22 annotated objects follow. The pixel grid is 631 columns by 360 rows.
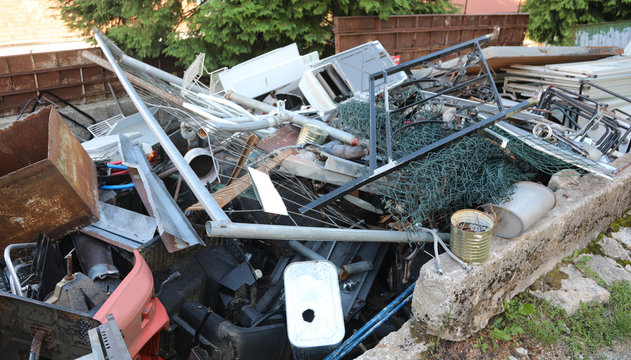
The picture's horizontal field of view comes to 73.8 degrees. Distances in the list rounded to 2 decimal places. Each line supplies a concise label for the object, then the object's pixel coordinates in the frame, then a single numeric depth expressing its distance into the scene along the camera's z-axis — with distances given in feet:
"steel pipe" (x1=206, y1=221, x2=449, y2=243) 7.04
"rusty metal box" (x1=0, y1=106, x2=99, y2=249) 11.24
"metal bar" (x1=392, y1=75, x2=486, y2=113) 11.06
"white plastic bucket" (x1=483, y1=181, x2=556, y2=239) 9.60
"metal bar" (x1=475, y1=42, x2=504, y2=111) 10.74
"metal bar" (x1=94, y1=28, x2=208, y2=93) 16.56
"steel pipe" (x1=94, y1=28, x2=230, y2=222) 7.48
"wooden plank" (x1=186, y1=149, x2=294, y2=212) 10.57
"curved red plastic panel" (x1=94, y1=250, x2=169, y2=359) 8.75
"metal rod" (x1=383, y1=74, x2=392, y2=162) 9.39
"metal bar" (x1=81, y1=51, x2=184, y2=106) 14.76
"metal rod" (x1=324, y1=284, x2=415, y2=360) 9.17
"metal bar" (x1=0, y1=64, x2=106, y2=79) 22.49
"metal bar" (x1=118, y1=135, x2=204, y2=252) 10.77
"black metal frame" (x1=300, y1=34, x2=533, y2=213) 9.04
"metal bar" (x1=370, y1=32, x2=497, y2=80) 11.85
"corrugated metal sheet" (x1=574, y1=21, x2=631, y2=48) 29.53
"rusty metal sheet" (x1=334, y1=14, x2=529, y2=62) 22.57
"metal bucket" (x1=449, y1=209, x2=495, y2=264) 8.39
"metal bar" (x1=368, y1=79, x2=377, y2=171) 9.39
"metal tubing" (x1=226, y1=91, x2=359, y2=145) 11.93
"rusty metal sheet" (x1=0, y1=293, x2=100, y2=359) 8.32
